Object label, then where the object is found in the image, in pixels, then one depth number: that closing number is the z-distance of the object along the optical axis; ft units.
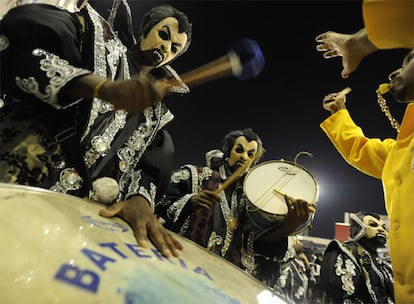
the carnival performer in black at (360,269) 9.35
